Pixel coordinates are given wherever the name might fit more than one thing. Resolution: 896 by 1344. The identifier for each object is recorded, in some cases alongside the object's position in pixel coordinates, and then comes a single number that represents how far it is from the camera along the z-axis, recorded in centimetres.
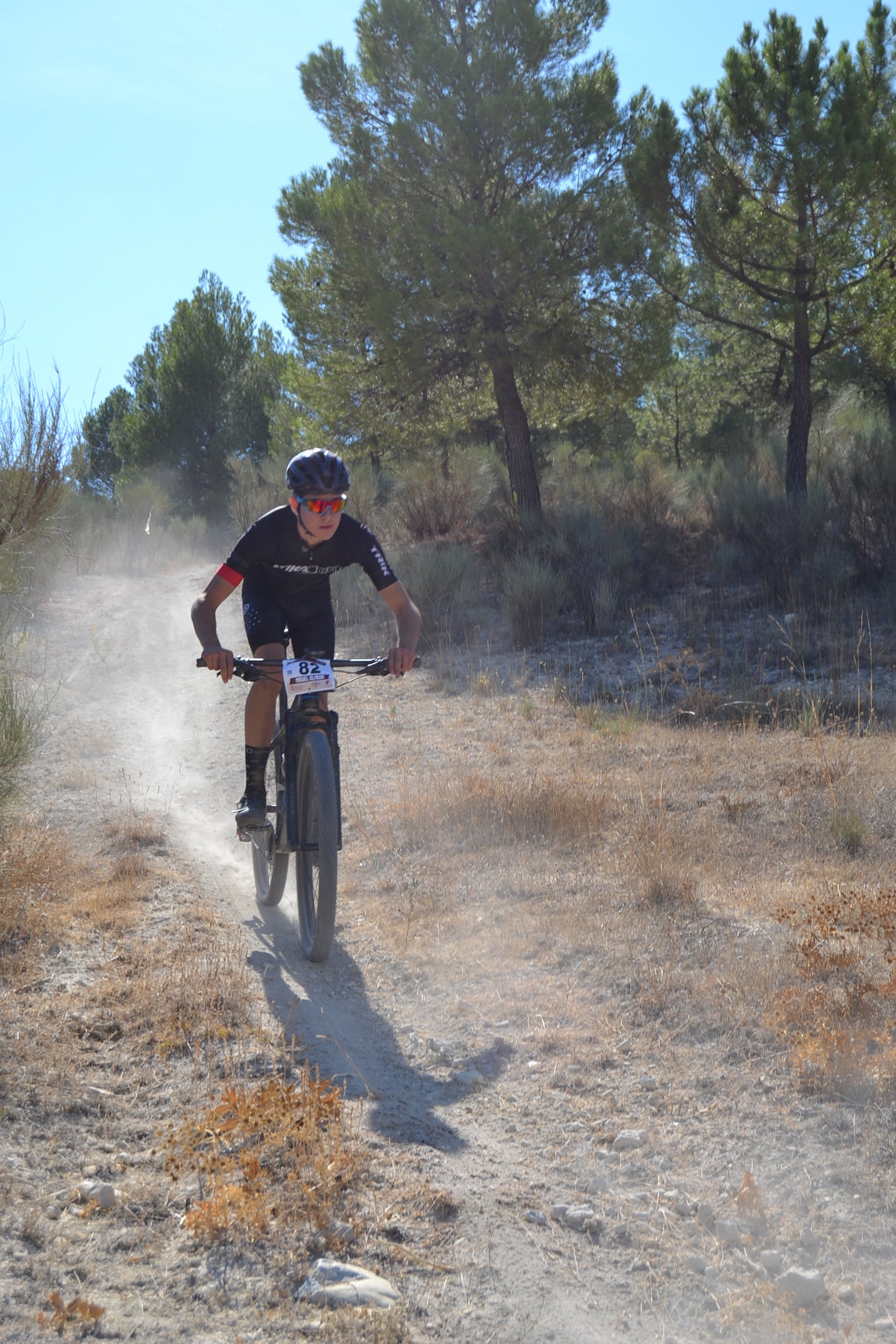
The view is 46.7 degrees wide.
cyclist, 454
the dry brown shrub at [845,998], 328
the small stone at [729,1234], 266
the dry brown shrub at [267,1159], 257
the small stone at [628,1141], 315
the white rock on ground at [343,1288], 230
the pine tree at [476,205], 1463
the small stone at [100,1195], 265
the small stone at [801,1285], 242
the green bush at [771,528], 1246
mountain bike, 439
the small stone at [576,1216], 276
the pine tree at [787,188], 1311
